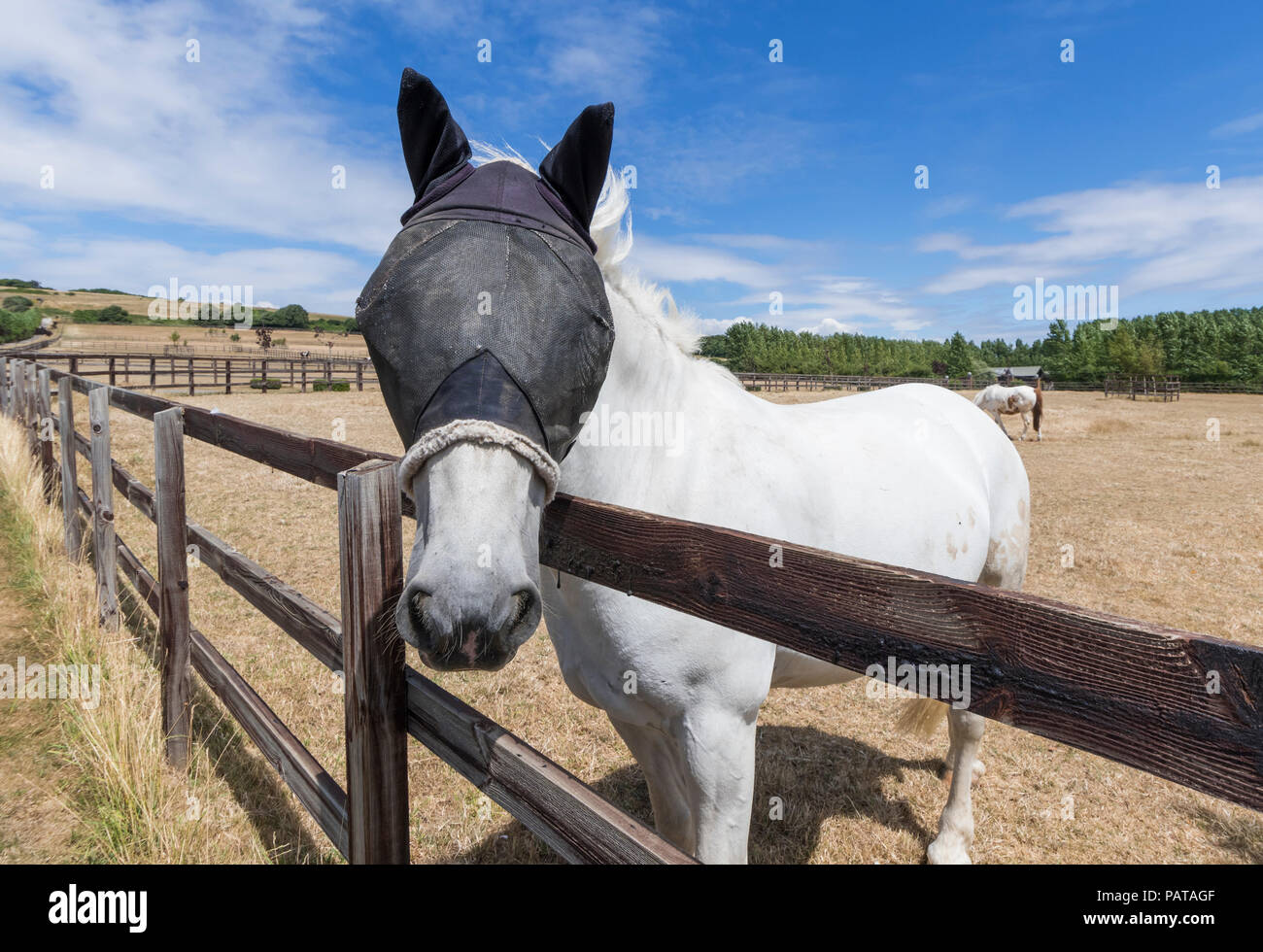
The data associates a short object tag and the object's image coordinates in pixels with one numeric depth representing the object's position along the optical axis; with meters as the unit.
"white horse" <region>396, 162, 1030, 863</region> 1.30
